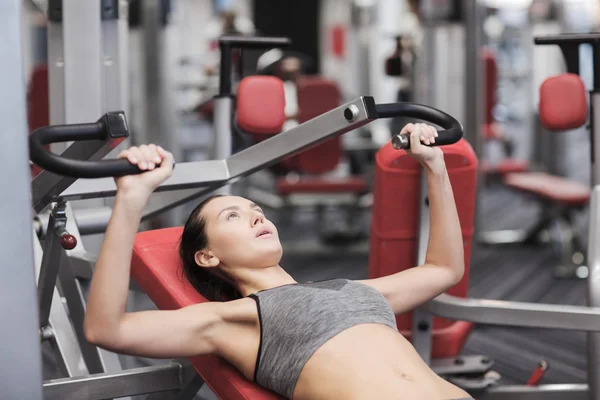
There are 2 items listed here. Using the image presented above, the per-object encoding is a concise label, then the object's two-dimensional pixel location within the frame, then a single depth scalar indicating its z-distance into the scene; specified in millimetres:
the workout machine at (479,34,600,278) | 2115
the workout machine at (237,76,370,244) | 5055
